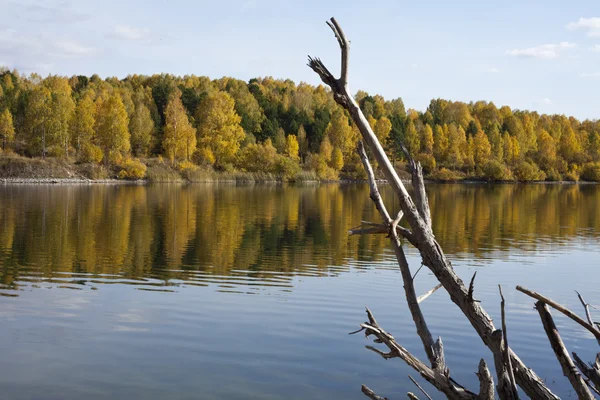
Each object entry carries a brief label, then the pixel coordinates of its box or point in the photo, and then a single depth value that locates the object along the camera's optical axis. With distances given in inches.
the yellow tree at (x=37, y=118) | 3622.0
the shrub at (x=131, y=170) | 3690.9
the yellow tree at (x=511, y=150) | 5625.0
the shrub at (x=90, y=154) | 3649.1
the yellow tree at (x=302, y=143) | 4924.2
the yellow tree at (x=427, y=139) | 5442.9
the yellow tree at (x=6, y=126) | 3703.2
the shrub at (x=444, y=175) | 5130.4
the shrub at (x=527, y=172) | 5255.9
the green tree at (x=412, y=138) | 5319.9
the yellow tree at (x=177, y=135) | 3887.8
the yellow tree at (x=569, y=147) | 5900.6
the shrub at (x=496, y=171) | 5078.7
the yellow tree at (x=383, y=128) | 5083.7
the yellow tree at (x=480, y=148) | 5472.4
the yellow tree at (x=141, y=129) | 4060.0
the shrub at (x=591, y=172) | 5546.3
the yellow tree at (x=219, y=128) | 4108.5
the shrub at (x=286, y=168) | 4247.0
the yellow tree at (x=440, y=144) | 5477.4
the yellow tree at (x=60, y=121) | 3599.9
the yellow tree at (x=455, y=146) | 5388.8
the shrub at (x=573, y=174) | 5527.6
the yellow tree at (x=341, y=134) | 4977.9
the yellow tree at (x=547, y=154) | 5679.1
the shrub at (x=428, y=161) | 5319.9
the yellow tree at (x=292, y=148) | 4576.5
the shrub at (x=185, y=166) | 3850.9
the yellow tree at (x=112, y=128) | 3644.2
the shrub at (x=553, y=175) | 5482.3
